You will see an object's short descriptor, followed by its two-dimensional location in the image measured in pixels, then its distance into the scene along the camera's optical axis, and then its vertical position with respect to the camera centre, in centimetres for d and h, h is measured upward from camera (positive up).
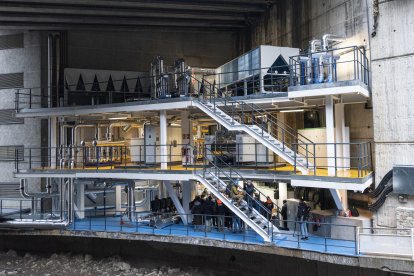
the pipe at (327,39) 1138 +322
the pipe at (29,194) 1446 -158
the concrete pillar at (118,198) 1496 -184
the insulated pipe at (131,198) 1374 -170
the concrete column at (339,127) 1164 +57
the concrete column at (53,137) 1566 +57
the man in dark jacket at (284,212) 1193 -199
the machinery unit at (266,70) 1274 +256
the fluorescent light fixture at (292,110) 1362 +127
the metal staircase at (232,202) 1060 -149
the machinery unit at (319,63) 1086 +235
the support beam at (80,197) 1436 -172
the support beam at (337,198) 1046 -144
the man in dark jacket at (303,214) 1078 -187
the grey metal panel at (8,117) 1692 +150
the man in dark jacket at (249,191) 1173 -131
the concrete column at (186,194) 1338 -155
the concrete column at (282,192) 1395 -161
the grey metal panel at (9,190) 1686 -165
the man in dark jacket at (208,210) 1219 -194
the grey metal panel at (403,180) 980 -89
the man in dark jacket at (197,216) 1246 -215
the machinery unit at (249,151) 1273 -11
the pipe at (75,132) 1628 +78
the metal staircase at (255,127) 1081 +65
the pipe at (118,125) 1693 +111
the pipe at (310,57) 1104 +254
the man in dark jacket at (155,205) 1387 -200
